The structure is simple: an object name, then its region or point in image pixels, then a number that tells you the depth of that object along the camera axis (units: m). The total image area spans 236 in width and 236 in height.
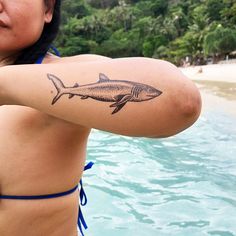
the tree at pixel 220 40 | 34.25
